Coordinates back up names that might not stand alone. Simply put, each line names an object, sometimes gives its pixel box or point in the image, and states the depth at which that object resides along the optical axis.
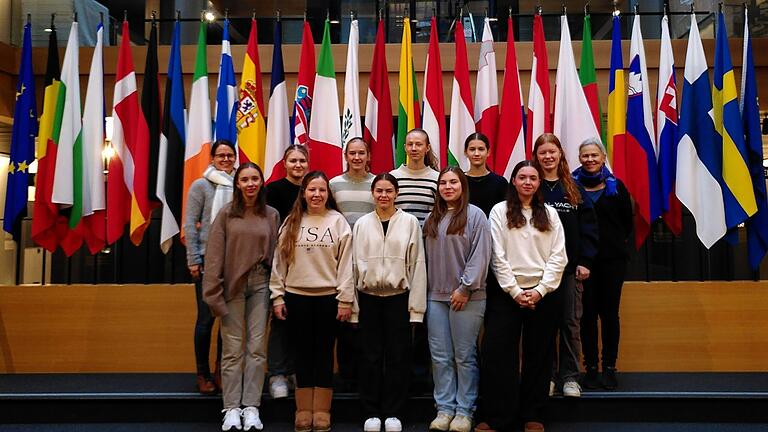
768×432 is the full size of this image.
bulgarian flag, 4.21
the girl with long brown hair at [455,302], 3.09
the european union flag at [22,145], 4.29
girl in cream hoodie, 3.11
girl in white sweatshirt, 3.06
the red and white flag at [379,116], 4.41
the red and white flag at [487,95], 4.39
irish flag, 4.15
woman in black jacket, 3.57
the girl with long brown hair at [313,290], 3.14
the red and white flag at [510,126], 4.24
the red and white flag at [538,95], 4.33
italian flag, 4.31
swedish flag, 4.03
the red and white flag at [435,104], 4.35
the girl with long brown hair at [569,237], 3.28
